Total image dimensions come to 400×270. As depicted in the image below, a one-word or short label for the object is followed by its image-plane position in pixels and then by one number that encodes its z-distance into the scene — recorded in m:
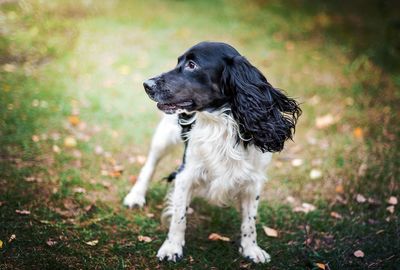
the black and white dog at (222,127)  3.21
